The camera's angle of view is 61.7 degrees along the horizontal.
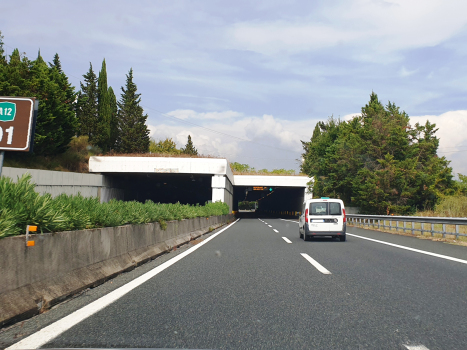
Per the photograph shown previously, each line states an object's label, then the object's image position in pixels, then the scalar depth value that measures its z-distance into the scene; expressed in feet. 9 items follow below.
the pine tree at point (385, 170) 133.39
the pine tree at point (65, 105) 125.59
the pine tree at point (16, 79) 111.45
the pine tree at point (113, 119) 196.75
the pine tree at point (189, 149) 337.93
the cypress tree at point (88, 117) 183.21
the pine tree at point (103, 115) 184.14
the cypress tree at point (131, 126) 215.51
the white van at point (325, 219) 48.32
